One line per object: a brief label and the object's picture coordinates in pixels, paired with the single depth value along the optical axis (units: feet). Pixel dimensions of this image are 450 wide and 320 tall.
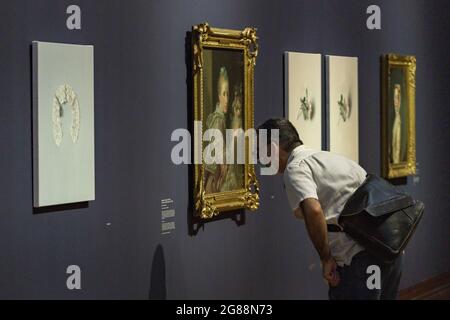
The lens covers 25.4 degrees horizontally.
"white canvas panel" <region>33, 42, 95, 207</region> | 23.27
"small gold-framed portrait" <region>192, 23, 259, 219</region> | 28.55
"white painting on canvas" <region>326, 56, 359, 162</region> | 35.42
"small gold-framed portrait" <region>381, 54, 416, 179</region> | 39.27
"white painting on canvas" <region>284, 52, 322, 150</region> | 32.78
